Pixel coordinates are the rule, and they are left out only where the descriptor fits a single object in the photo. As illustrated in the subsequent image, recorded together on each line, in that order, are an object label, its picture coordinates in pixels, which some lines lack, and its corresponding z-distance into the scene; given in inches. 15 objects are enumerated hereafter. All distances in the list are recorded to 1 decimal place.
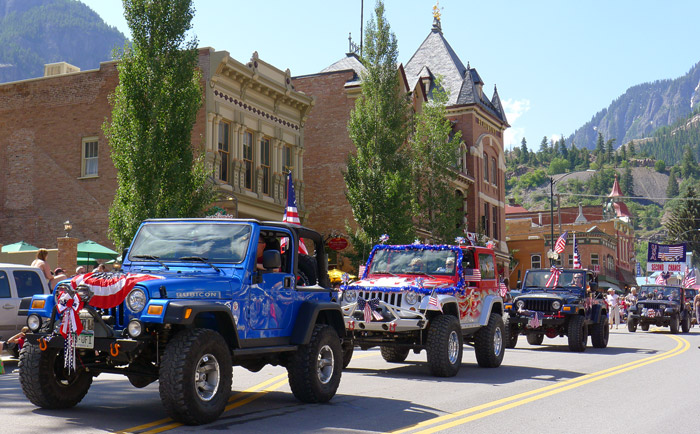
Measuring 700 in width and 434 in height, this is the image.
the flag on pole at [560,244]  1448.5
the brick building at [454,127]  1459.2
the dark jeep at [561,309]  759.7
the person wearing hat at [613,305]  1483.8
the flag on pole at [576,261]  1481.3
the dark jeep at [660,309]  1232.8
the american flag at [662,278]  1964.8
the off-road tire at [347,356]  508.0
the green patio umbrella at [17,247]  953.5
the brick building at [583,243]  2763.3
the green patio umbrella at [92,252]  923.2
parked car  551.8
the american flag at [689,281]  1752.0
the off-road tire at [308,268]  413.0
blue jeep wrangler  296.4
